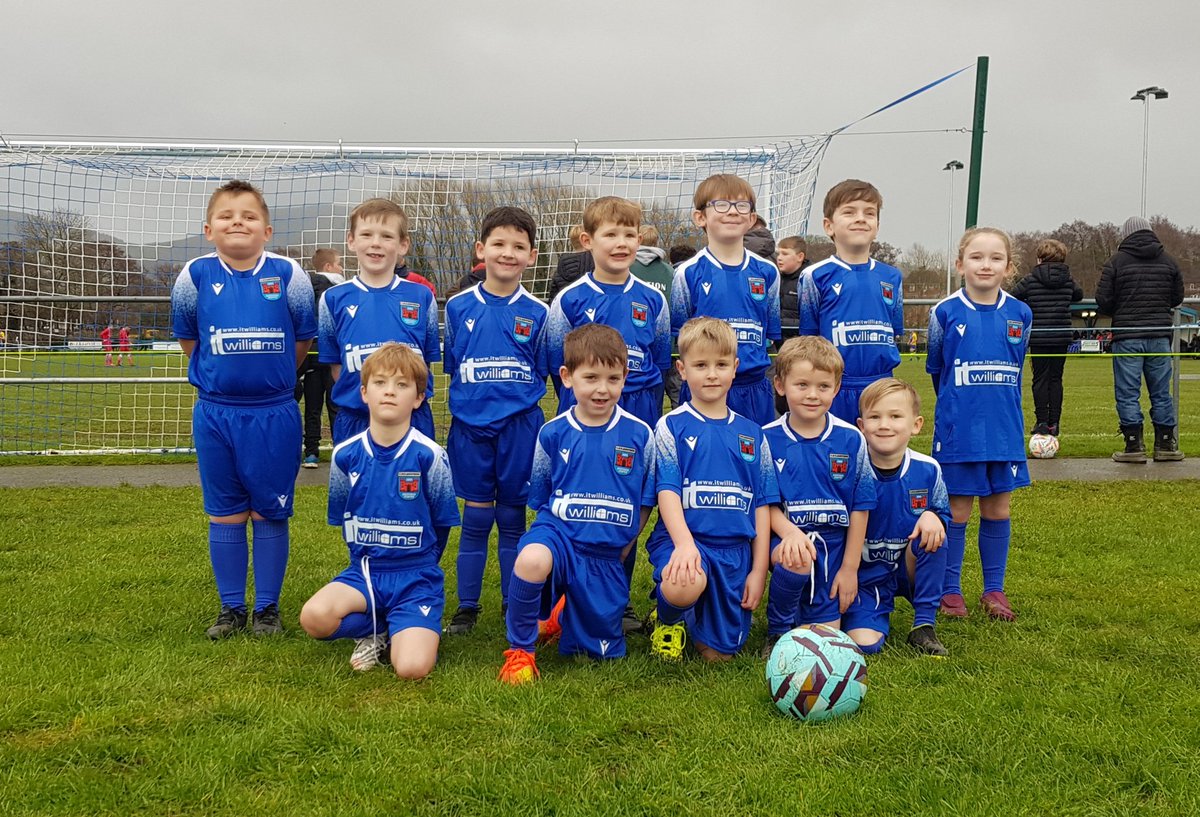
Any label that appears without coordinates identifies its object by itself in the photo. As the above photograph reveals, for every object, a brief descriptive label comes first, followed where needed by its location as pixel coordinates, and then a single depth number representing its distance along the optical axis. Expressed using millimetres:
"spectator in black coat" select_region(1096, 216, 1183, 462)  8984
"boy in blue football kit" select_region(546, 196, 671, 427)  4195
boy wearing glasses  4387
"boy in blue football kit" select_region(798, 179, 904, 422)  4477
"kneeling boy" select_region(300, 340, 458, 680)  3809
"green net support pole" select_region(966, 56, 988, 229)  9461
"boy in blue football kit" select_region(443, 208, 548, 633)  4246
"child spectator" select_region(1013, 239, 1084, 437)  9742
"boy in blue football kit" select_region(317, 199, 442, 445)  4199
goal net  9797
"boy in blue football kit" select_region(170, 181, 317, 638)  4125
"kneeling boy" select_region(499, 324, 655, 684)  3770
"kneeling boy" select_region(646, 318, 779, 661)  3863
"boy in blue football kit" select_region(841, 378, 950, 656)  4051
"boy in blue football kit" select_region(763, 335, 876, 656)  3947
